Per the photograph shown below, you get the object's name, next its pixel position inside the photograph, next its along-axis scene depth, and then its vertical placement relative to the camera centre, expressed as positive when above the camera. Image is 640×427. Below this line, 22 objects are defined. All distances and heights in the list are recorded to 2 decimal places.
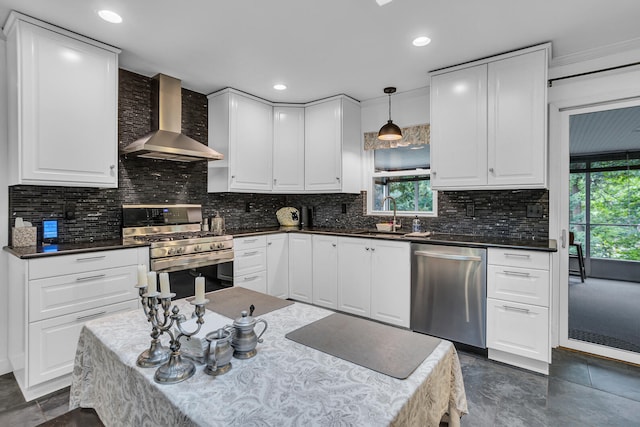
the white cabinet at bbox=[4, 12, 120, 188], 2.20 +0.77
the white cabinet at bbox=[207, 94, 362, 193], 3.61 +0.80
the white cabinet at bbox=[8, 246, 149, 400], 2.09 -0.63
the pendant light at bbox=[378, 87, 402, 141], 3.27 +0.80
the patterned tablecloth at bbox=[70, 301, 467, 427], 0.77 -0.47
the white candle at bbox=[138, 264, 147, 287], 1.05 -0.20
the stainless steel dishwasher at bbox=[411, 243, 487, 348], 2.64 -0.67
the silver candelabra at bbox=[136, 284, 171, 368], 1.00 -0.43
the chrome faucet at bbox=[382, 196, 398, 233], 3.62 +0.00
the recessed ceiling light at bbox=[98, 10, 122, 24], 2.13 +1.30
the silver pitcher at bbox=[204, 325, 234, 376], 0.94 -0.42
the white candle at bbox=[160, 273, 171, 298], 1.01 -0.23
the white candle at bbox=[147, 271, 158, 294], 1.02 -0.22
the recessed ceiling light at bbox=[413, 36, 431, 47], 2.46 +1.31
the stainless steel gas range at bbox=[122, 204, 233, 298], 2.76 -0.27
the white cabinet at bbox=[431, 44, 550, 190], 2.58 +0.76
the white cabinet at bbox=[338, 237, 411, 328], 3.07 -0.66
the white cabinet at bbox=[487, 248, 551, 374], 2.40 -0.72
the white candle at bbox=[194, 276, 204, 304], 1.03 -0.24
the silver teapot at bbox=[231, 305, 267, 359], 1.04 -0.41
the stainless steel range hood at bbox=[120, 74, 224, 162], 2.90 +0.77
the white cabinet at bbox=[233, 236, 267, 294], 3.40 -0.53
